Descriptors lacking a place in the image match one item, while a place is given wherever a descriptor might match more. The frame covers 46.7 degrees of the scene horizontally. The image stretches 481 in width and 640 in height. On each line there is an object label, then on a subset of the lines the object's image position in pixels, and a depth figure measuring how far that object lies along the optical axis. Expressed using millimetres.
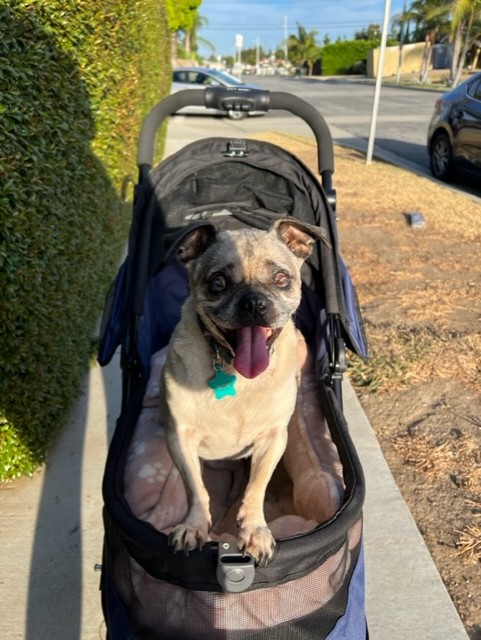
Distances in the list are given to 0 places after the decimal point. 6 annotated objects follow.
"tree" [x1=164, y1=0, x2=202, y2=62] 17781
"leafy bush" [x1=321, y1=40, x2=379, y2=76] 62781
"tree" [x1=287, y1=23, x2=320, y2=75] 71938
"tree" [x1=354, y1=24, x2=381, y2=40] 68938
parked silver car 19969
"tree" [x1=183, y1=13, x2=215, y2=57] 51625
